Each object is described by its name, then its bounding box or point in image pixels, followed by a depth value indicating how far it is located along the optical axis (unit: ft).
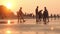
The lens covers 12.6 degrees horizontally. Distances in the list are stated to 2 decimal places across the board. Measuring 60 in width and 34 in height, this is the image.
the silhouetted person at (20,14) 119.07
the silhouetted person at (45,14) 106.11
